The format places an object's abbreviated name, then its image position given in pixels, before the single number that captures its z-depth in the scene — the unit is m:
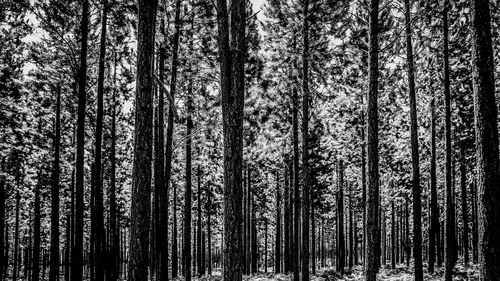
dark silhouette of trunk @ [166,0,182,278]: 14.23
